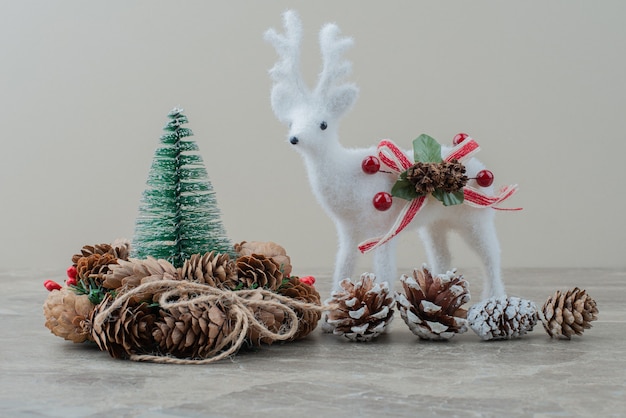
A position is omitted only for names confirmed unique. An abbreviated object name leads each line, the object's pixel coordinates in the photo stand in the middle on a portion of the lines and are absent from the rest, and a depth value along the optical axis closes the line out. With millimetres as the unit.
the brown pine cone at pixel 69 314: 1178
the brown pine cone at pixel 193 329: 1096
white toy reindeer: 1325
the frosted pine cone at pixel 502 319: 1233
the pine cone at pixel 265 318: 1158
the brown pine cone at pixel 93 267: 1211
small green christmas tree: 1232
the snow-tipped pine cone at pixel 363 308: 1206
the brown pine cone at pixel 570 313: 1238
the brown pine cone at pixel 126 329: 1100
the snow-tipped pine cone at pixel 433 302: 1212
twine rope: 1093
